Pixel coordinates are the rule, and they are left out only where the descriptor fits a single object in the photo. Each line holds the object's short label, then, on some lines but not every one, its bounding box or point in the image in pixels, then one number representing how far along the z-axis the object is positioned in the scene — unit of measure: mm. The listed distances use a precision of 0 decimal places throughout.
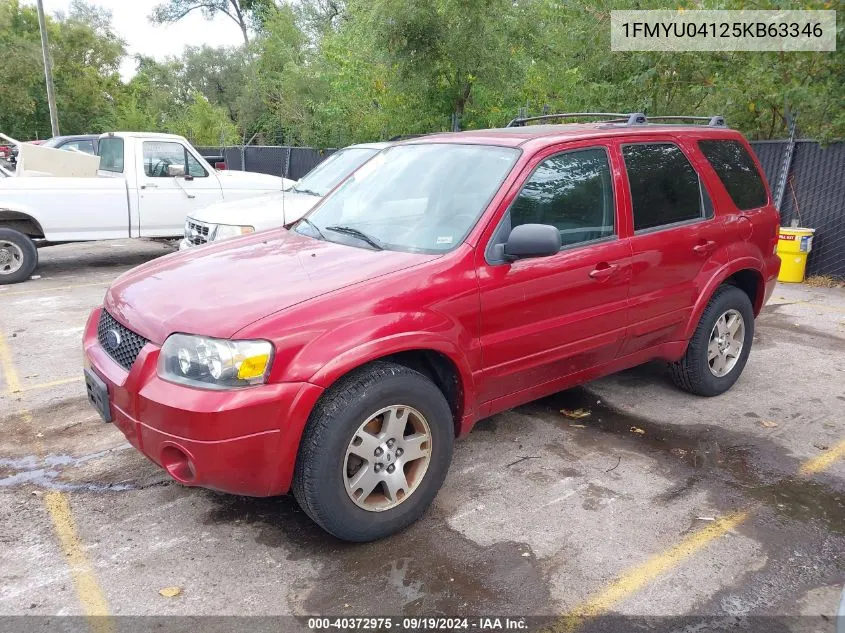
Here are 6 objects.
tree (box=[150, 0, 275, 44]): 46188
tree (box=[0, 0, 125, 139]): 38500
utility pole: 24312
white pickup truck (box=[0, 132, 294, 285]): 9320
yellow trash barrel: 9445
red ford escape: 2959
